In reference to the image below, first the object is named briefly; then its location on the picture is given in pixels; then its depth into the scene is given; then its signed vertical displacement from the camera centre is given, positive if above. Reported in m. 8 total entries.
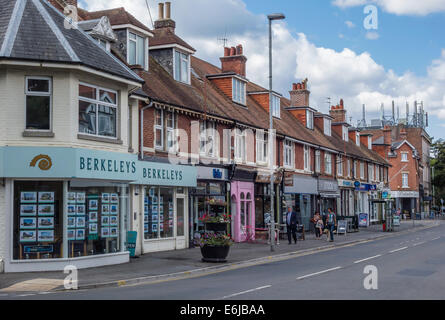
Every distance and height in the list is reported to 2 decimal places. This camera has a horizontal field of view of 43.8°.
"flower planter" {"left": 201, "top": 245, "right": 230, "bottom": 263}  18.41 -1.75
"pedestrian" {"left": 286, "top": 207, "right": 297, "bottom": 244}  27.53 -1.12
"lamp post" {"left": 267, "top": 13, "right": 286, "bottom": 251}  22.98 +5.62
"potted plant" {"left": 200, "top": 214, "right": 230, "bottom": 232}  18.67 -0.76
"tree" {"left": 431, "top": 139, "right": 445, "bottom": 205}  92.88 +5.50
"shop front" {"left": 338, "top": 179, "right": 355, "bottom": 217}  47.03 +0.17
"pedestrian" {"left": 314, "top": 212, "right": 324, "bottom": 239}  32.34 -1.51
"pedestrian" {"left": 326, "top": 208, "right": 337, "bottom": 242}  29.73 -1.29
